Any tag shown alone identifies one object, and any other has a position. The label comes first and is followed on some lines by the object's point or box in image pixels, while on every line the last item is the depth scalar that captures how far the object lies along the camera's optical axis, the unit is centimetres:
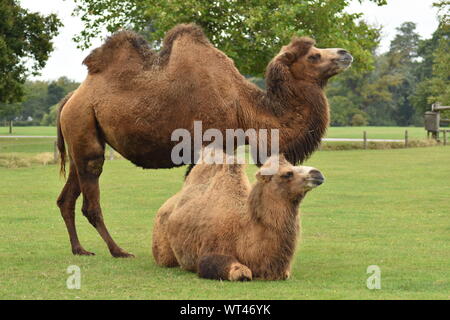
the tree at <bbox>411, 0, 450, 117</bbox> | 5509
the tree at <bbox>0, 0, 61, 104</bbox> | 3612
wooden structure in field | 1650
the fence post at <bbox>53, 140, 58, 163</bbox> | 3228
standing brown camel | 916
